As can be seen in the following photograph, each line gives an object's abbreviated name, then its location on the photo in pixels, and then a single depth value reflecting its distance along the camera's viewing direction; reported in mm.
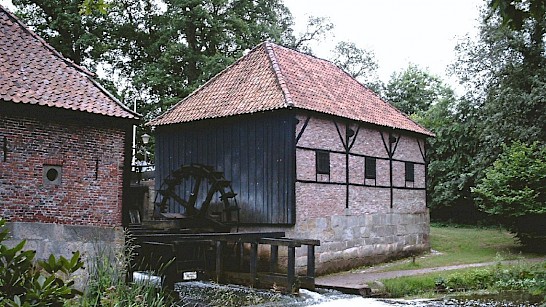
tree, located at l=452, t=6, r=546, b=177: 18797
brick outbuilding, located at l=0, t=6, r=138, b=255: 9281
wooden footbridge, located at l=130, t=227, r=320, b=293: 11508
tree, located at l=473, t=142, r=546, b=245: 16141
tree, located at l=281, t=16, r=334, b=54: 27969
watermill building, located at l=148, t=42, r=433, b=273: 14133
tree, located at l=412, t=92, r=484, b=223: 22656
